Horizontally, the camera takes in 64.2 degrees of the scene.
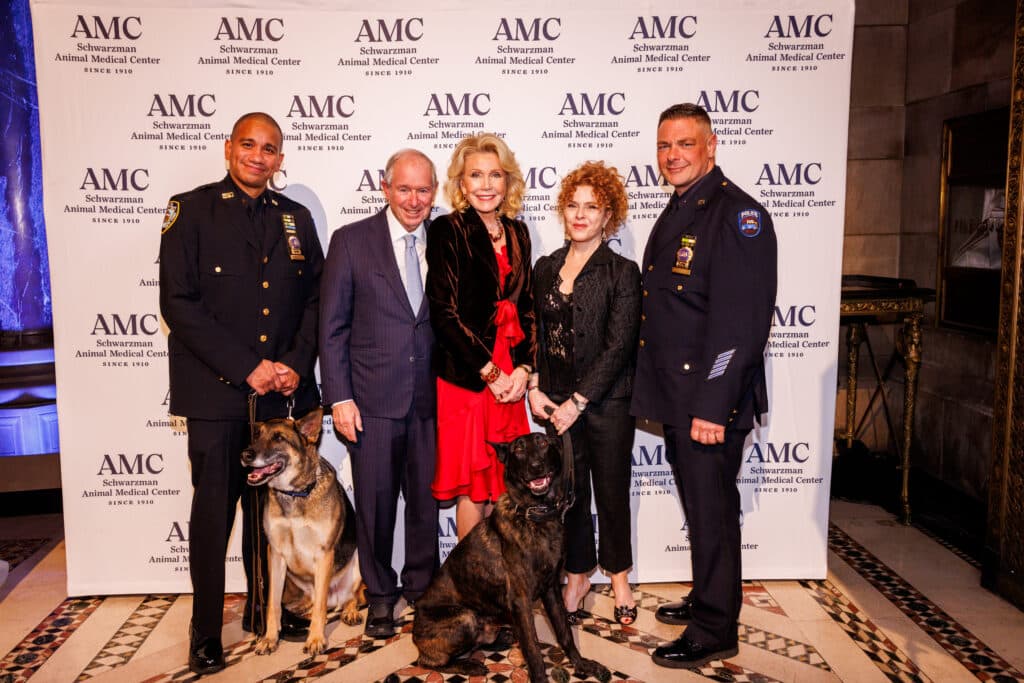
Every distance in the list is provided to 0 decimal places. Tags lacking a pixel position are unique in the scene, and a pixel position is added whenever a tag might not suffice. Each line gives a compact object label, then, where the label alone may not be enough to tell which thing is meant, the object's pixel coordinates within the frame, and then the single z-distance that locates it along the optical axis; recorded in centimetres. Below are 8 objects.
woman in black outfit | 319
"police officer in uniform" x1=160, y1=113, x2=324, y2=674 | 304
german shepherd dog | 309
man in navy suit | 324
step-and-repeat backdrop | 359
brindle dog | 283
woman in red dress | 319
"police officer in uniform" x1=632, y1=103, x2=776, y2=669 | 287
